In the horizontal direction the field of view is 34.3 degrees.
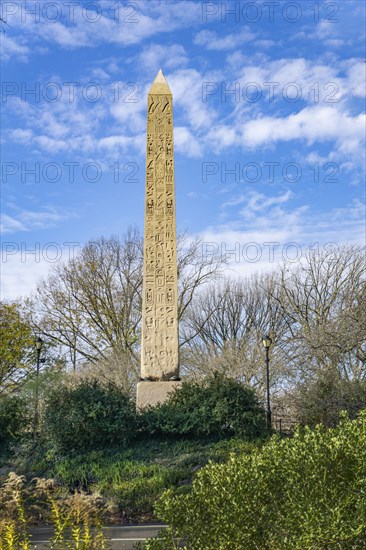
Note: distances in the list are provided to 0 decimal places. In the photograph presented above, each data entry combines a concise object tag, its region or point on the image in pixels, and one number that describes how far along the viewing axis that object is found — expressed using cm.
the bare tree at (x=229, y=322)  3050
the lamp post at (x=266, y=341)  1981
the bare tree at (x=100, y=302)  3005
